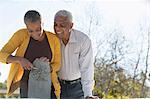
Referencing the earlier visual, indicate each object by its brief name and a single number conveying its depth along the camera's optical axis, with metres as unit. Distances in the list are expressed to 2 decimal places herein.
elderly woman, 3.06
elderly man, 3.28
